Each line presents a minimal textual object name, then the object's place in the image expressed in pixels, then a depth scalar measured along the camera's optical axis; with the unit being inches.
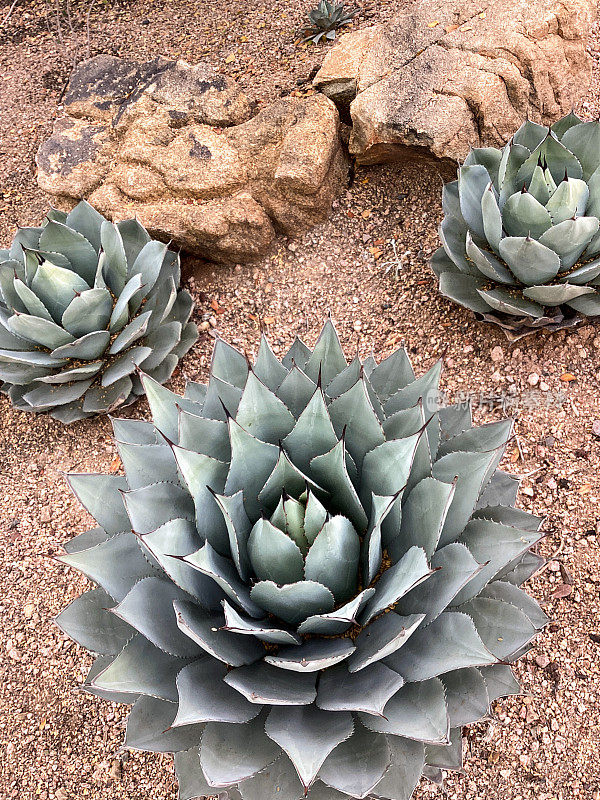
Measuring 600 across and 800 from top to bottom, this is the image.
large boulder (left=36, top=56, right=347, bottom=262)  112.7
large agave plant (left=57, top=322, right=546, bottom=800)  49.5
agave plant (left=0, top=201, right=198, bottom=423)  96.8
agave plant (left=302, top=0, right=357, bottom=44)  141.3
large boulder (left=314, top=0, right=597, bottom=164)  108.9
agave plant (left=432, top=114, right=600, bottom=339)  88.8
